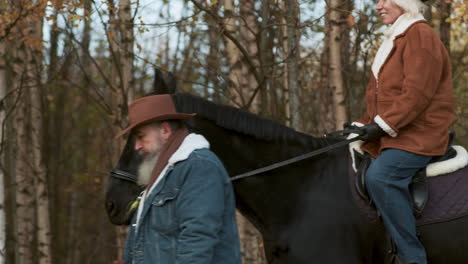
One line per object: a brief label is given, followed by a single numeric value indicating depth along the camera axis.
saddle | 8.18
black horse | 8.23
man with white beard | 6.17
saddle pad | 8.30
